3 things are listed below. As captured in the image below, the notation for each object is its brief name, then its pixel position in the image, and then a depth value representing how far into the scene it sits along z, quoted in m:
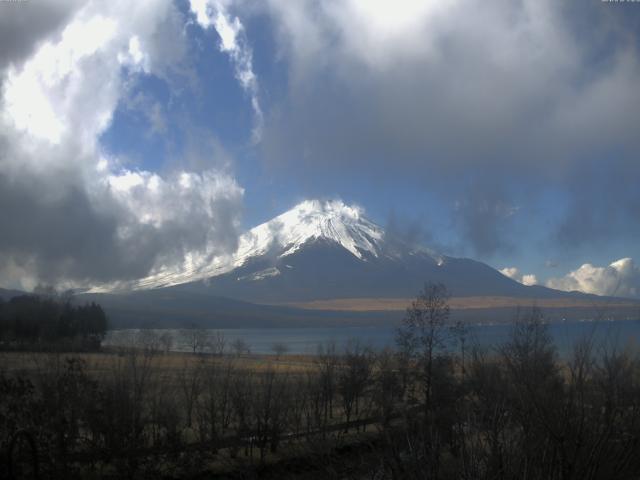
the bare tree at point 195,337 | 97.22
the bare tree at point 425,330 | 37.00
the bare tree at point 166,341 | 58.50
